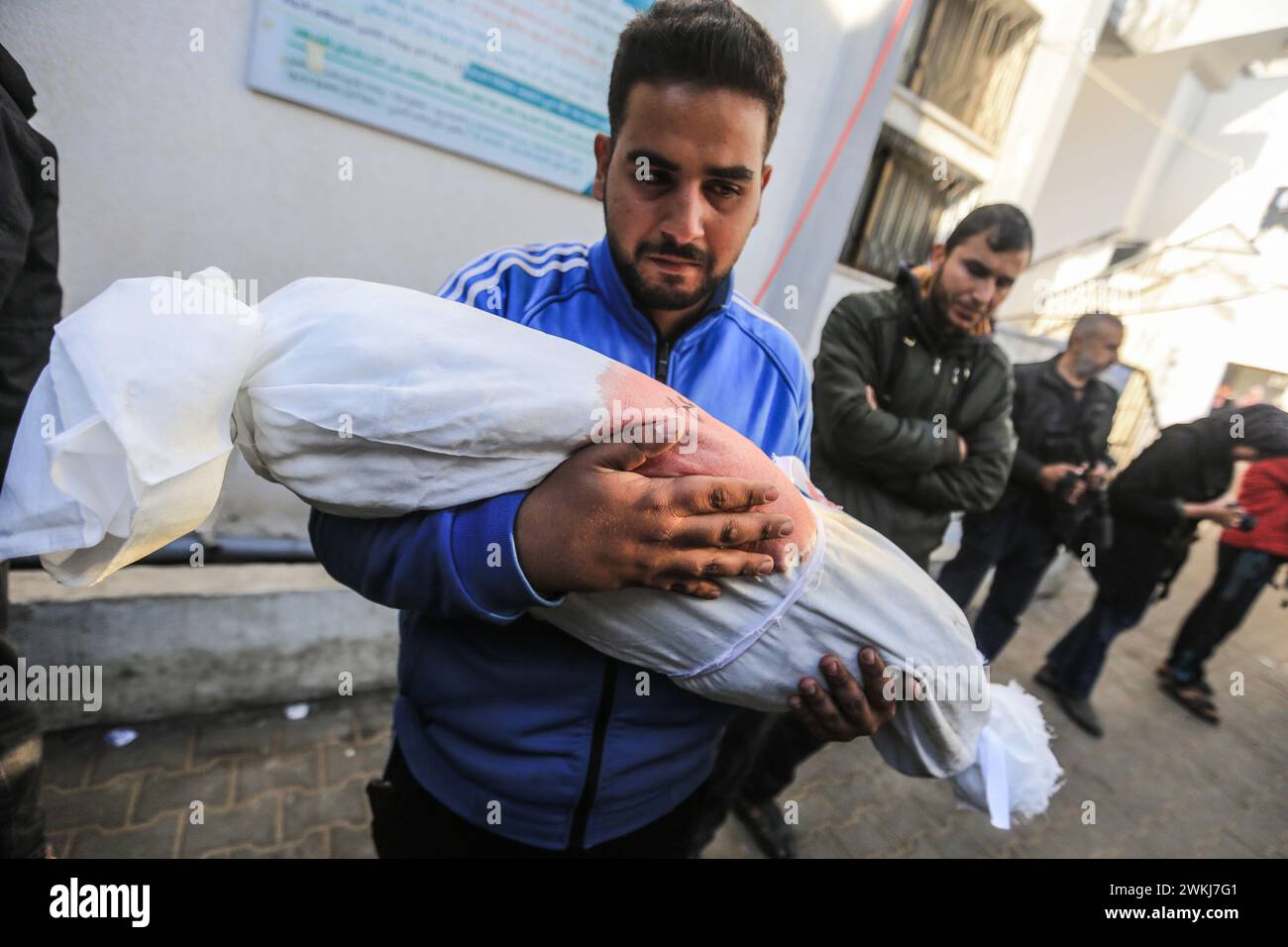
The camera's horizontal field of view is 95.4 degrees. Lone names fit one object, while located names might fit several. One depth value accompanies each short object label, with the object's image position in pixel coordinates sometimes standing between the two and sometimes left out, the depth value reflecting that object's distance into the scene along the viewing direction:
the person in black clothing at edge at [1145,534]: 2.52
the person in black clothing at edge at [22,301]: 1.18
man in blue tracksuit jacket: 1.07
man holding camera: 3.05
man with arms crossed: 2.19
